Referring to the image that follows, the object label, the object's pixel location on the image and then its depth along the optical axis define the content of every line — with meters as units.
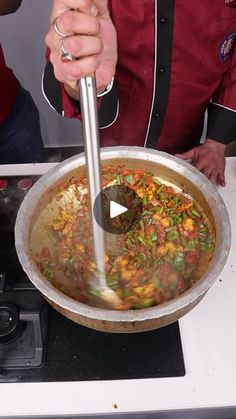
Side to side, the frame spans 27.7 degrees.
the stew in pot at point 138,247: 0.87
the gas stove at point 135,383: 0.86
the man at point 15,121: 1.54
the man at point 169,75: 1.17
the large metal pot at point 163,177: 0.74
